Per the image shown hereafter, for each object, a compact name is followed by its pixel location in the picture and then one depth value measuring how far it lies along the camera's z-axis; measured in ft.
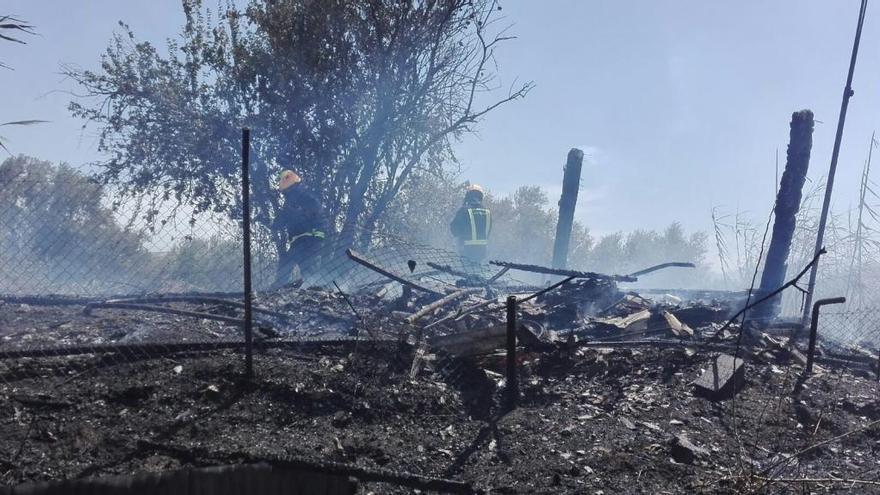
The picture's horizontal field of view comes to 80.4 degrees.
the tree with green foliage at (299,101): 33.37
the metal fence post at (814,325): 14.50
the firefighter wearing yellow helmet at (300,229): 27.50
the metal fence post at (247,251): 10.84
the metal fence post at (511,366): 12.41
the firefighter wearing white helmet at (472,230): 32.60
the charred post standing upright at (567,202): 35.22
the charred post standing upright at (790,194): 24.45
